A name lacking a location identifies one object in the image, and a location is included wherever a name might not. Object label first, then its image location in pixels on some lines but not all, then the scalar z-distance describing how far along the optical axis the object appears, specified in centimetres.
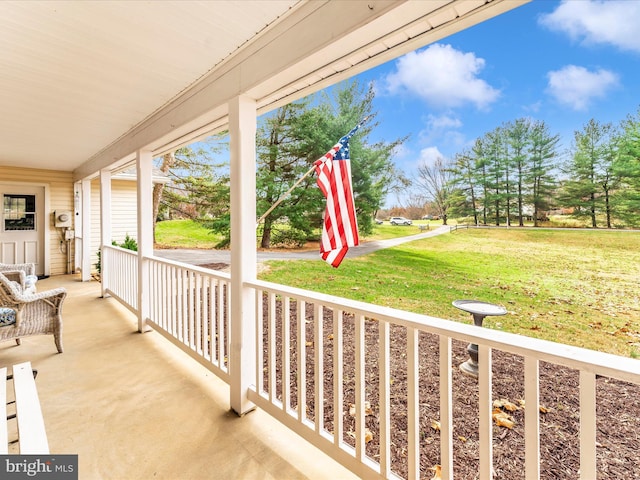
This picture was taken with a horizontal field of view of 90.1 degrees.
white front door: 661
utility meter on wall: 702
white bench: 117
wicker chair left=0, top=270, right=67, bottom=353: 295
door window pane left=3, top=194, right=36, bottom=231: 664
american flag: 197
